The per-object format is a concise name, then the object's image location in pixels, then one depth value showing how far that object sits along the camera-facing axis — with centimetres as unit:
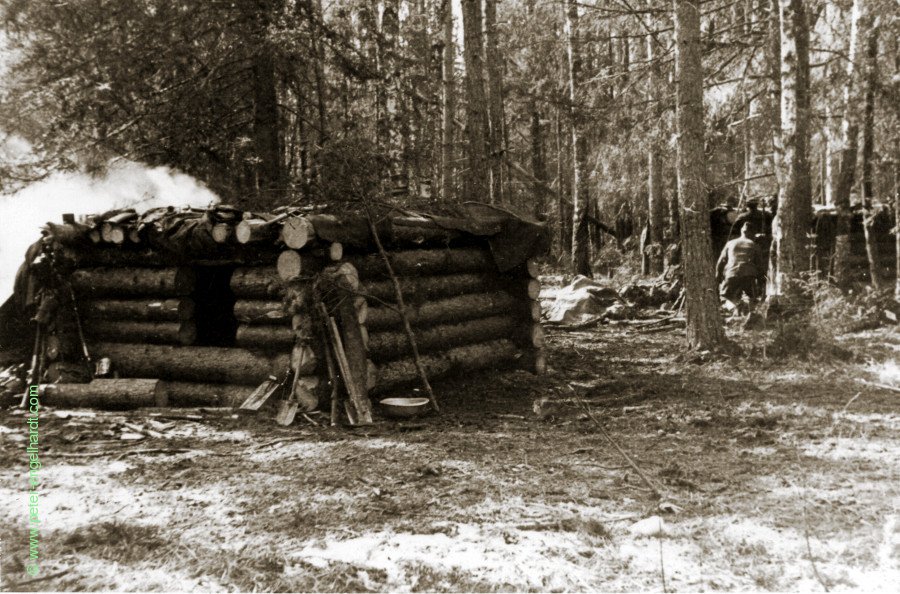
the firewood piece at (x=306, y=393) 671
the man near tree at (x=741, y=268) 1302
